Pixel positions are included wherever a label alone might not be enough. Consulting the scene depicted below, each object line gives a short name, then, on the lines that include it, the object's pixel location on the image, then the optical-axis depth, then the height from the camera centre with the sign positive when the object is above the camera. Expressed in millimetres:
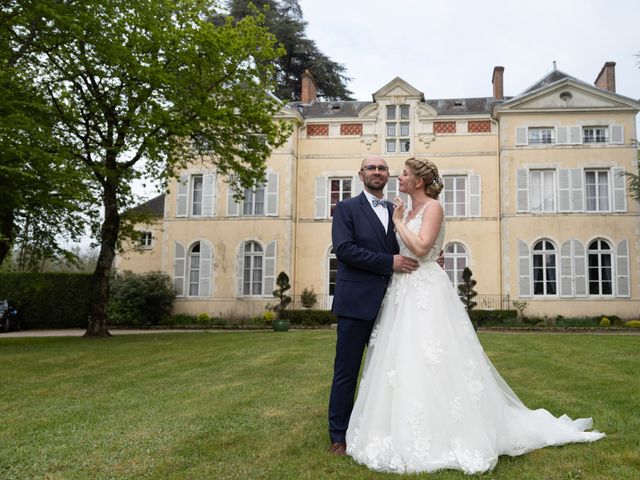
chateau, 19188 +3131
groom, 3562 +57
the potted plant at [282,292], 18578 -229
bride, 3176 -598
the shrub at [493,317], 17845 -924
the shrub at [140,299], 19344 -537
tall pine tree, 28453 +11994
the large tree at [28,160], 9867 +2199
